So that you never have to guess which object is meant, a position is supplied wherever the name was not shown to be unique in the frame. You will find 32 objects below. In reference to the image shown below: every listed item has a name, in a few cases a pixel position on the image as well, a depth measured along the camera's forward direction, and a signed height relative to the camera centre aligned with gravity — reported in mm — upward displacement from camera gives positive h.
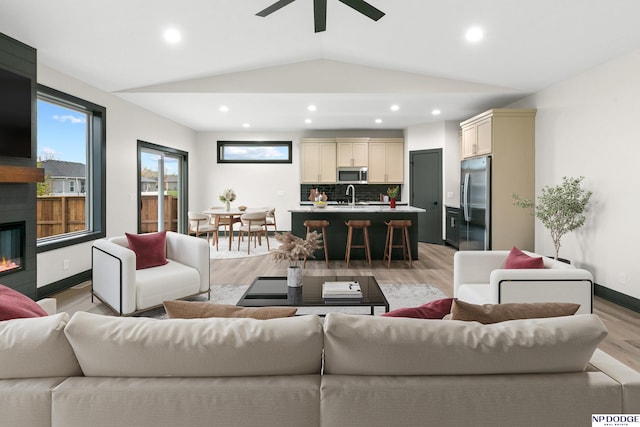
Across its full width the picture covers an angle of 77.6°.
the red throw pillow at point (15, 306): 1432 -407
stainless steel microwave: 9250 +604
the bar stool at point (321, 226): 6277 -391
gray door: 8336 +257
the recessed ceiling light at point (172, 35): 4121 +1752
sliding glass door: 7066 +246
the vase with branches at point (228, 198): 8195 +63
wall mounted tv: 3604 +800
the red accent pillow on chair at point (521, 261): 3090 -465
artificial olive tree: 4539 -66
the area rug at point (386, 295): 3871 -1054
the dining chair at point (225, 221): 7748 -401
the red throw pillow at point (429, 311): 1463 -409
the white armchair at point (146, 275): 3412 -699
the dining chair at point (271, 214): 8617 -278
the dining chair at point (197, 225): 7663 -478
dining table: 7664 -261
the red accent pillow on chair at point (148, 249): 3977 -486
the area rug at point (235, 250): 7102 -942
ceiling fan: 3039 +1506
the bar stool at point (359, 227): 6195 -480
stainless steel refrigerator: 5871 -32
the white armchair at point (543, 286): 2824 -599
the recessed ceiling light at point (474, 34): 4105 +1768
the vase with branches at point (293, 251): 3252 -410
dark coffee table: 2918 -733
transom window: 9703 +1206
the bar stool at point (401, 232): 6211 -553
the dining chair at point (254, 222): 7414 -397
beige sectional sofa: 1151 -523
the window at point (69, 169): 4633 +403
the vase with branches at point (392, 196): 6914 +100
